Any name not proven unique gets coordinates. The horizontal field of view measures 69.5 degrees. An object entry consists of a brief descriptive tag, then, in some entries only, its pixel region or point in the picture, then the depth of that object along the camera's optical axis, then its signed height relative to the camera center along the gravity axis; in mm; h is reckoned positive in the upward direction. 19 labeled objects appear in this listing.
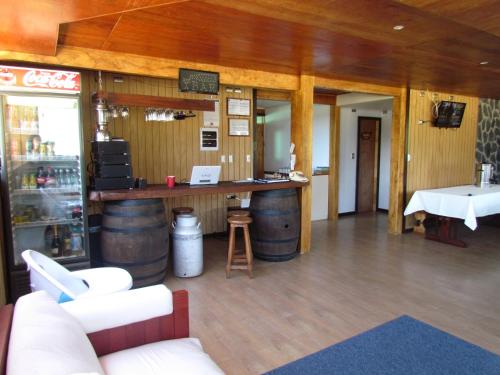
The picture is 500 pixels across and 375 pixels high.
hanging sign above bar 3691 +769
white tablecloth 4879 -702
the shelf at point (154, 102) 3587 +566
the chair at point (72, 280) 2080 -839
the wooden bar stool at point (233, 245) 3854 -977
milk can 3795 -957
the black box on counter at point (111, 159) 3377 -36
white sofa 1167 -729
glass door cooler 3105 -131
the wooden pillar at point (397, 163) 5754 -150
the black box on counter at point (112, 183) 3396 -264
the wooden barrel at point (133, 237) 3350 -770
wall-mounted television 6047 +672
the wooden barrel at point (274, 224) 4270 -827
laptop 4000 -229
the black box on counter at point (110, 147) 3377 +76
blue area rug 2258 -1347
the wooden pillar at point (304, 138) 4570 +208
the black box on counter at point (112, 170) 3396 -144
